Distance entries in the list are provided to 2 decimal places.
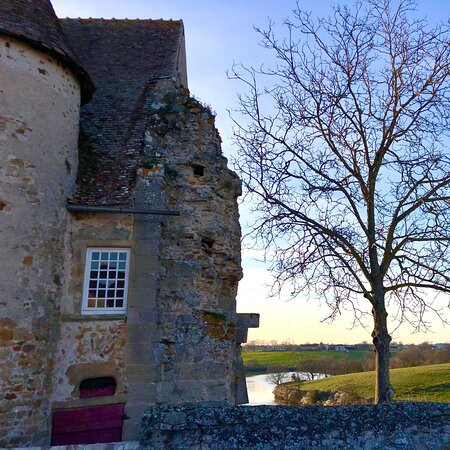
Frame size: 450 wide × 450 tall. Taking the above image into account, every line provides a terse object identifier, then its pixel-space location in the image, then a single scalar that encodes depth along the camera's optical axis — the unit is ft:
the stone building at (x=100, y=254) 25.04
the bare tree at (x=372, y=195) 36.42
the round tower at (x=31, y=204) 23.90
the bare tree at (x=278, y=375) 128.88
